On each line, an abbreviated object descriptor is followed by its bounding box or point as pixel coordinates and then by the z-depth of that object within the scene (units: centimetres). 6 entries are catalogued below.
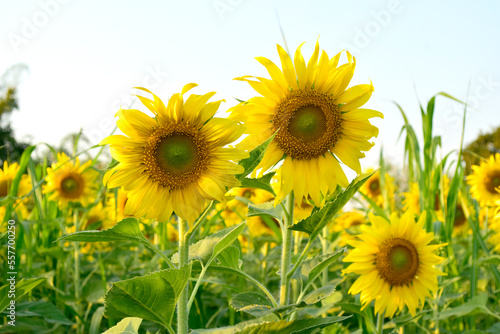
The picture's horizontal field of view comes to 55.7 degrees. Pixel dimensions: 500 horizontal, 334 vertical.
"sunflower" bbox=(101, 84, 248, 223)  118
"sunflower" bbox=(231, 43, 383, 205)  139
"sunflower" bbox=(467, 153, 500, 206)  406
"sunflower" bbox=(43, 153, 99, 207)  360
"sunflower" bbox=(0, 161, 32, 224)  340
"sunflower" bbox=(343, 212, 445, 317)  209
